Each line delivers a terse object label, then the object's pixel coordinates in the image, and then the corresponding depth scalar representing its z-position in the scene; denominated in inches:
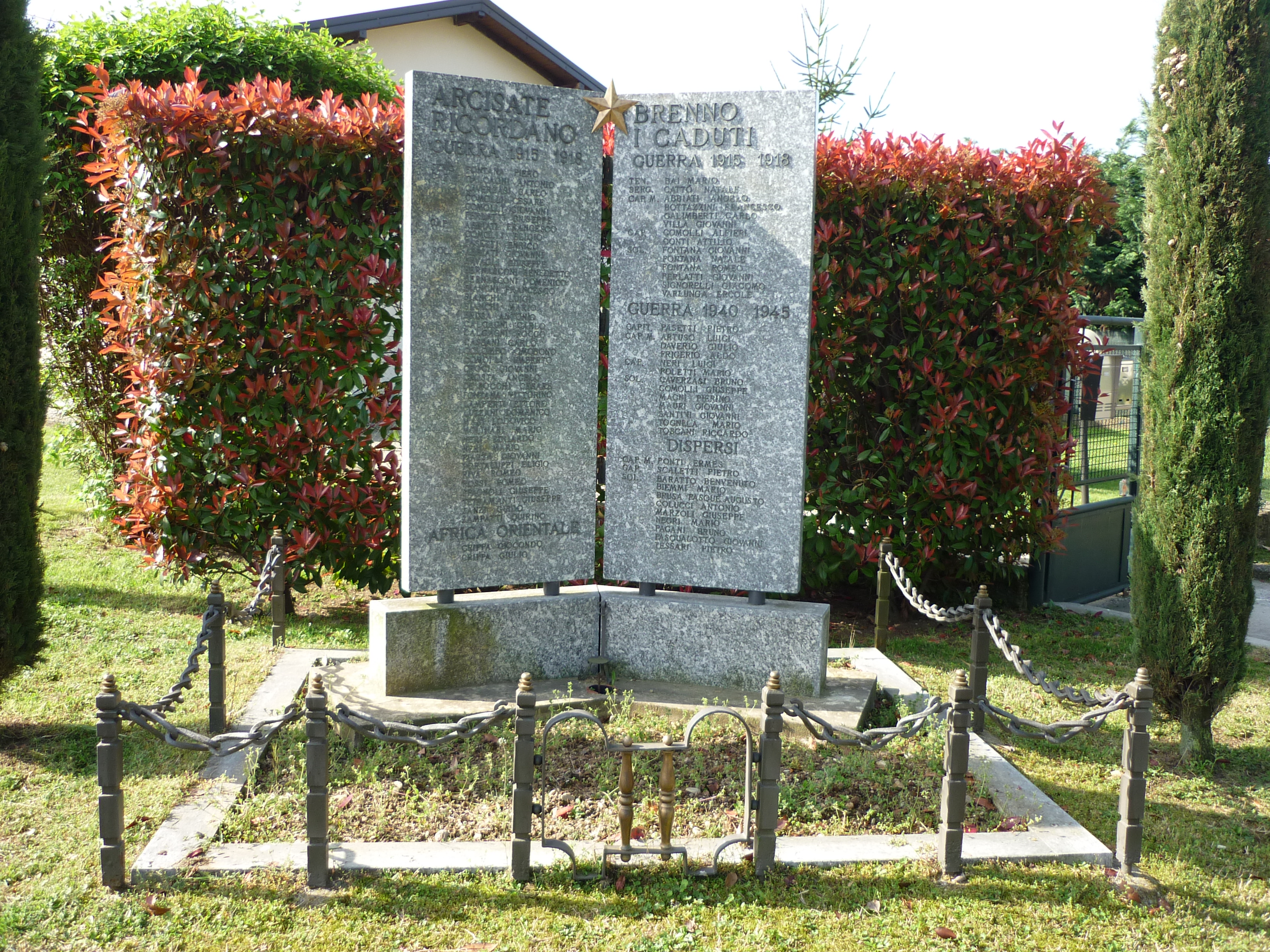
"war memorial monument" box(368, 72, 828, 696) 237.1
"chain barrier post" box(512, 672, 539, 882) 167.0
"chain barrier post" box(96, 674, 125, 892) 164.6
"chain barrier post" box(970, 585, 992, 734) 244.5
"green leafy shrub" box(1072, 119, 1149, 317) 1060.5
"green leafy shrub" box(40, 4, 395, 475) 379.9
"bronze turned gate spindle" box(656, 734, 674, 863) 168.2
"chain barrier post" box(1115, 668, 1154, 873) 177.5
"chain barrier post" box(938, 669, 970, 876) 174.9
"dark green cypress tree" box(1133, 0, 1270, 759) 223.3
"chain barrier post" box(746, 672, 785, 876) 170.7
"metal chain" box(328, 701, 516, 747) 172.2
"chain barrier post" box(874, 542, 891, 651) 302.7
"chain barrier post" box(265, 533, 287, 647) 283.0
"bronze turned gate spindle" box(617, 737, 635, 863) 167.2
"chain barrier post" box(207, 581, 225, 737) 227.6
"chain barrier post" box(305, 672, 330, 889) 165.2
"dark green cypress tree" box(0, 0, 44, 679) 224.1
